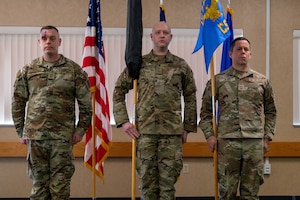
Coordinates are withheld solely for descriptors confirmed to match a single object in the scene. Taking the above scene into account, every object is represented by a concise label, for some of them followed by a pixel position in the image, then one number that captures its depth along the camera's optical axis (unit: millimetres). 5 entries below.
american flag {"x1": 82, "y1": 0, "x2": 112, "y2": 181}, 3562
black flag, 3049
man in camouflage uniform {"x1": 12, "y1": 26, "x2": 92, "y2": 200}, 2785
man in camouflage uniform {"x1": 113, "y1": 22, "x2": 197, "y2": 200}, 2854
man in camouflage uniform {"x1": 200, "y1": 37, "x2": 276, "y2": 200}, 2838
